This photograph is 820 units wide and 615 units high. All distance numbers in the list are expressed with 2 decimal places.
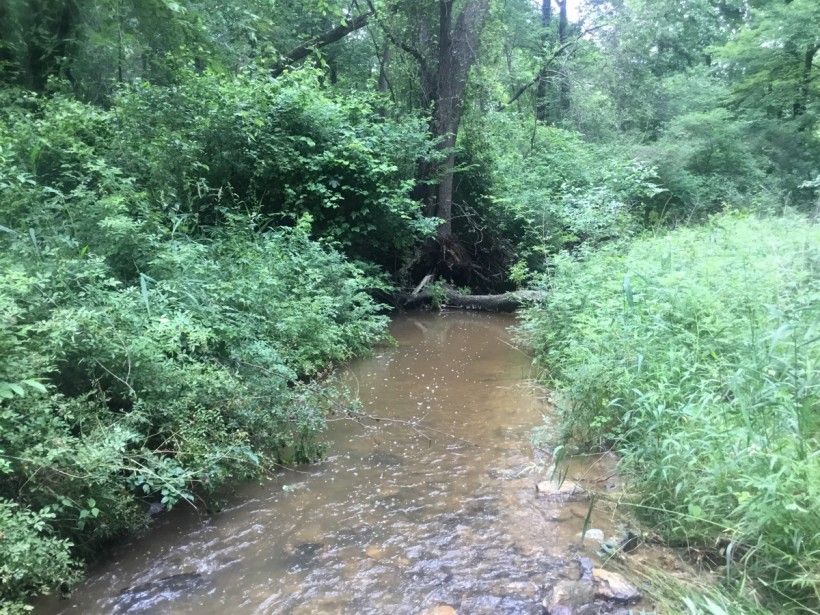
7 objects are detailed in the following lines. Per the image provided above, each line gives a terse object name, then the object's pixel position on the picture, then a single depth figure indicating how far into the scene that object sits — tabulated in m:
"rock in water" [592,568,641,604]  2.91
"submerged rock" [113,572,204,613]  2.98
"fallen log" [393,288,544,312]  11.34
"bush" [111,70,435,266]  7.12
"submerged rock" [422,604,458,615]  2.95
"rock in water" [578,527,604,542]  3.49
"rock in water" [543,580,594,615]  2.89
